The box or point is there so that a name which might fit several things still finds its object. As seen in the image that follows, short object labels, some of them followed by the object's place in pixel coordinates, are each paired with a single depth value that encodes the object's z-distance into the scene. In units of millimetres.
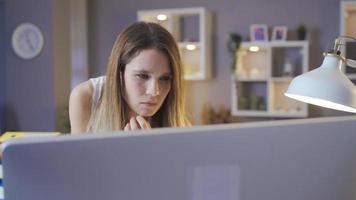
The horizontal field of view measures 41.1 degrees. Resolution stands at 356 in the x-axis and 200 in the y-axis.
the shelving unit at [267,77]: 4062
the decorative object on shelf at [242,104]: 4195
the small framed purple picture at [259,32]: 4109
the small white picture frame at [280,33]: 4082
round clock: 4477
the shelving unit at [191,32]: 4254
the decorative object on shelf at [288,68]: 4086
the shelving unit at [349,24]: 3496
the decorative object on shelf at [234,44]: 4164
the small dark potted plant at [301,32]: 4020
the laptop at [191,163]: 445
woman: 1082
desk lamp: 962
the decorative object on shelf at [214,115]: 4305
